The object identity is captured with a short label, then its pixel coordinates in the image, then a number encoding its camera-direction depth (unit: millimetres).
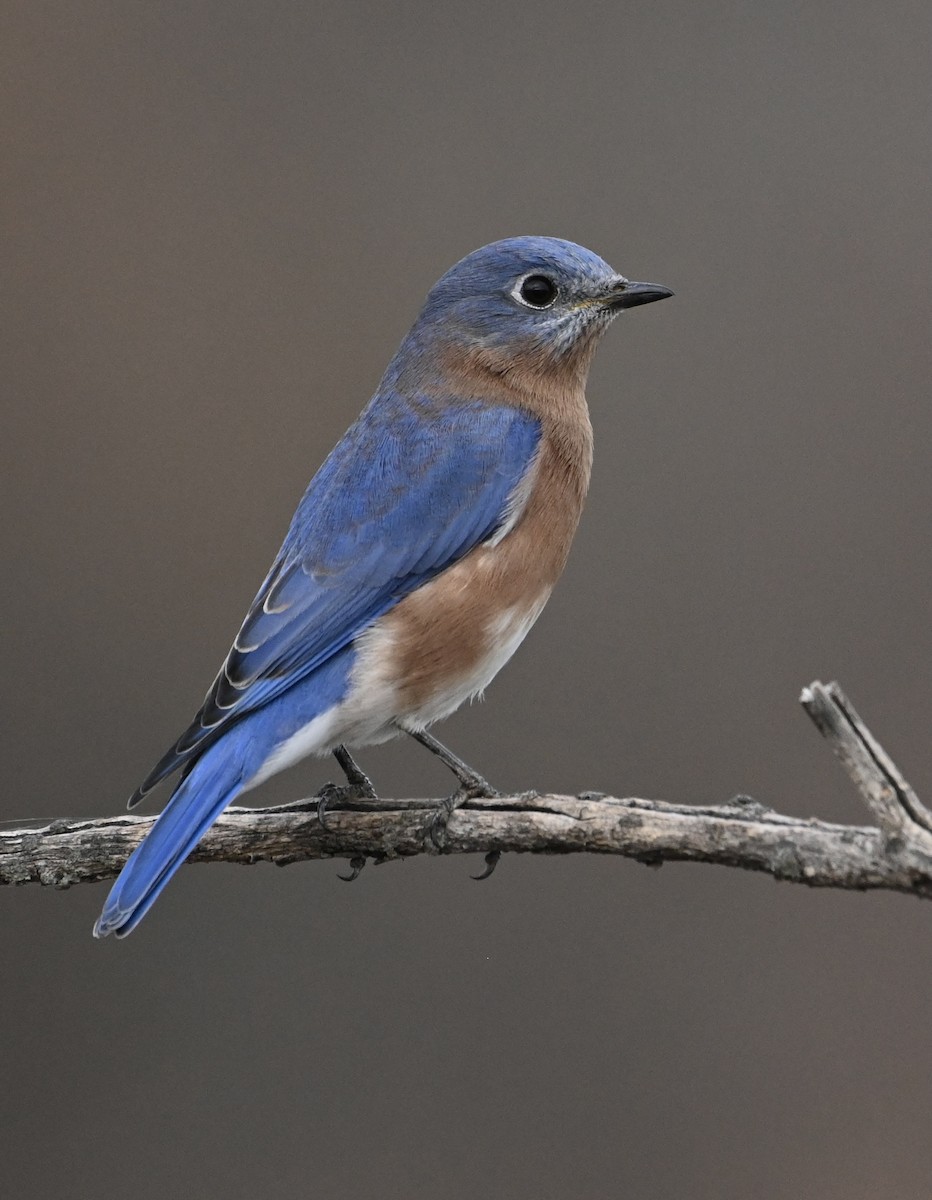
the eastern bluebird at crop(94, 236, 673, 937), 6391
